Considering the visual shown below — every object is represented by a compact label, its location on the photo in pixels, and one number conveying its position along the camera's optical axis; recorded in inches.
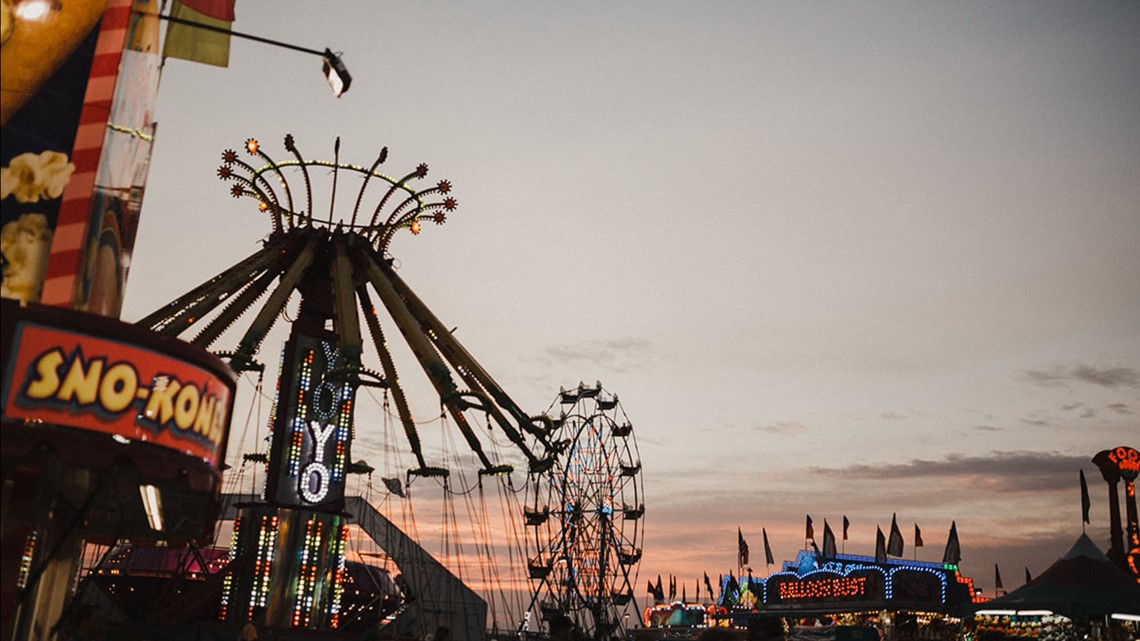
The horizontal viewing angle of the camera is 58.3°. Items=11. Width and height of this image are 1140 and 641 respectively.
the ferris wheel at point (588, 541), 1800.0
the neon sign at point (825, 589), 2299.5
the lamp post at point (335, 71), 548.7
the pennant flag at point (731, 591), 3257.9
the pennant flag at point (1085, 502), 1840.6
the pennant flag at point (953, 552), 2642.7
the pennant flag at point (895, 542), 2733.8
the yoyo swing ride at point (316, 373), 848.3
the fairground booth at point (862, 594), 2210.9
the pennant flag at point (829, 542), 2711.6
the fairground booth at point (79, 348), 402.9
